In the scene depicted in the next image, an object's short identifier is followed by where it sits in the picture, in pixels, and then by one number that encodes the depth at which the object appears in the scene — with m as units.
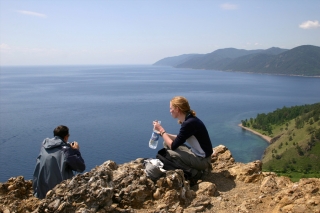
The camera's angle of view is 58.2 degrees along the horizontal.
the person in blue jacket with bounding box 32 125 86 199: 6.16
